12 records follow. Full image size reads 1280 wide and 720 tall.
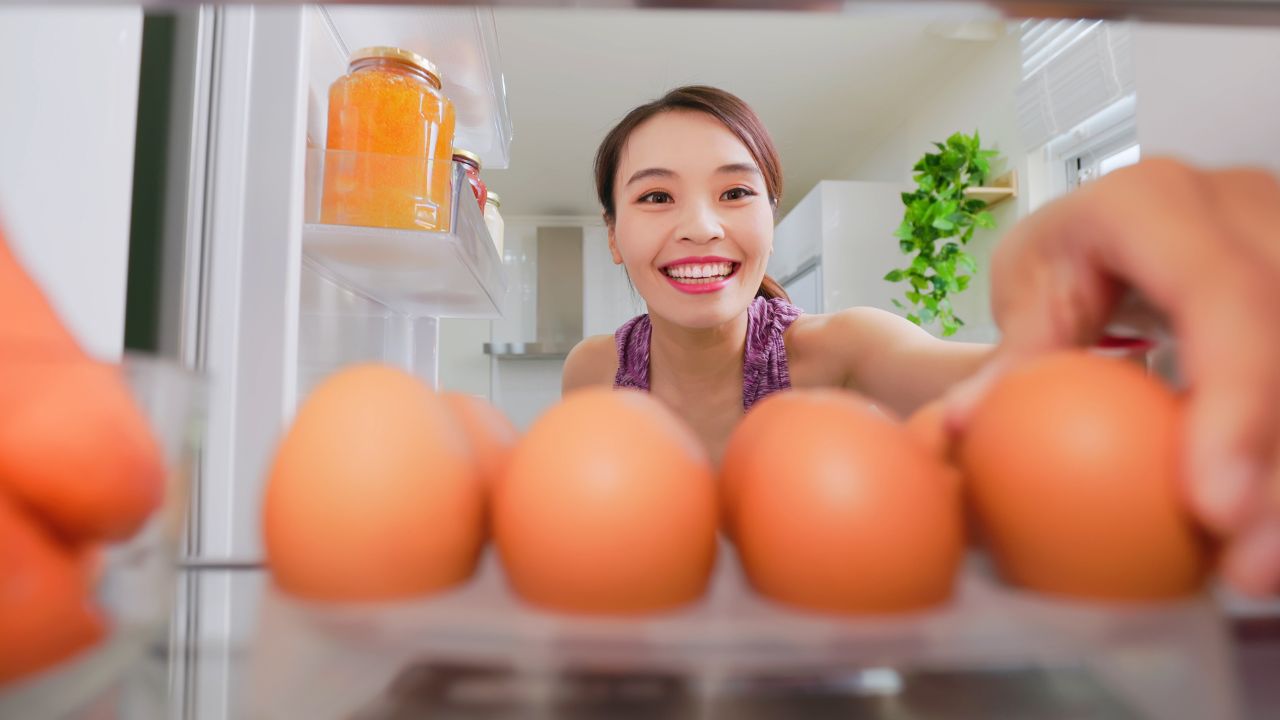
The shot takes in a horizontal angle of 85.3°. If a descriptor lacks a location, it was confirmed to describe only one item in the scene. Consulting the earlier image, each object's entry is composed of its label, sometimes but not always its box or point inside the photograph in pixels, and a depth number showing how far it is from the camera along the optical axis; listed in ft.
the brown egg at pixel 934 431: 0.72
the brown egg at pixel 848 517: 0.56
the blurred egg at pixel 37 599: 0.52
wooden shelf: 8.66
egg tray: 0.50
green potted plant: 8.46
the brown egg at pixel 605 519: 0.56
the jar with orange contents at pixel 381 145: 2.16
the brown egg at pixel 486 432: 0.74
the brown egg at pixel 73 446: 0.52
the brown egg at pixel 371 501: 0.57
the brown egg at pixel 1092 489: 0.55
